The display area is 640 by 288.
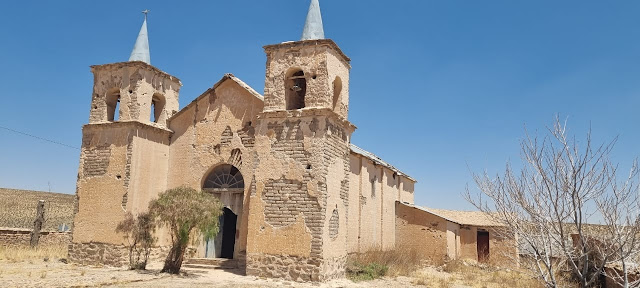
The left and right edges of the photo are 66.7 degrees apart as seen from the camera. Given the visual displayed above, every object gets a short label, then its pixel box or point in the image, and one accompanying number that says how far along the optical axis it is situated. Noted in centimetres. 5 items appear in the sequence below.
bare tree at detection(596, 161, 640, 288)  614
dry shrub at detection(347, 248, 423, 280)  1677
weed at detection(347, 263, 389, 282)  1592
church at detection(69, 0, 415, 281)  1462
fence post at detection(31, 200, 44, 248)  2061
